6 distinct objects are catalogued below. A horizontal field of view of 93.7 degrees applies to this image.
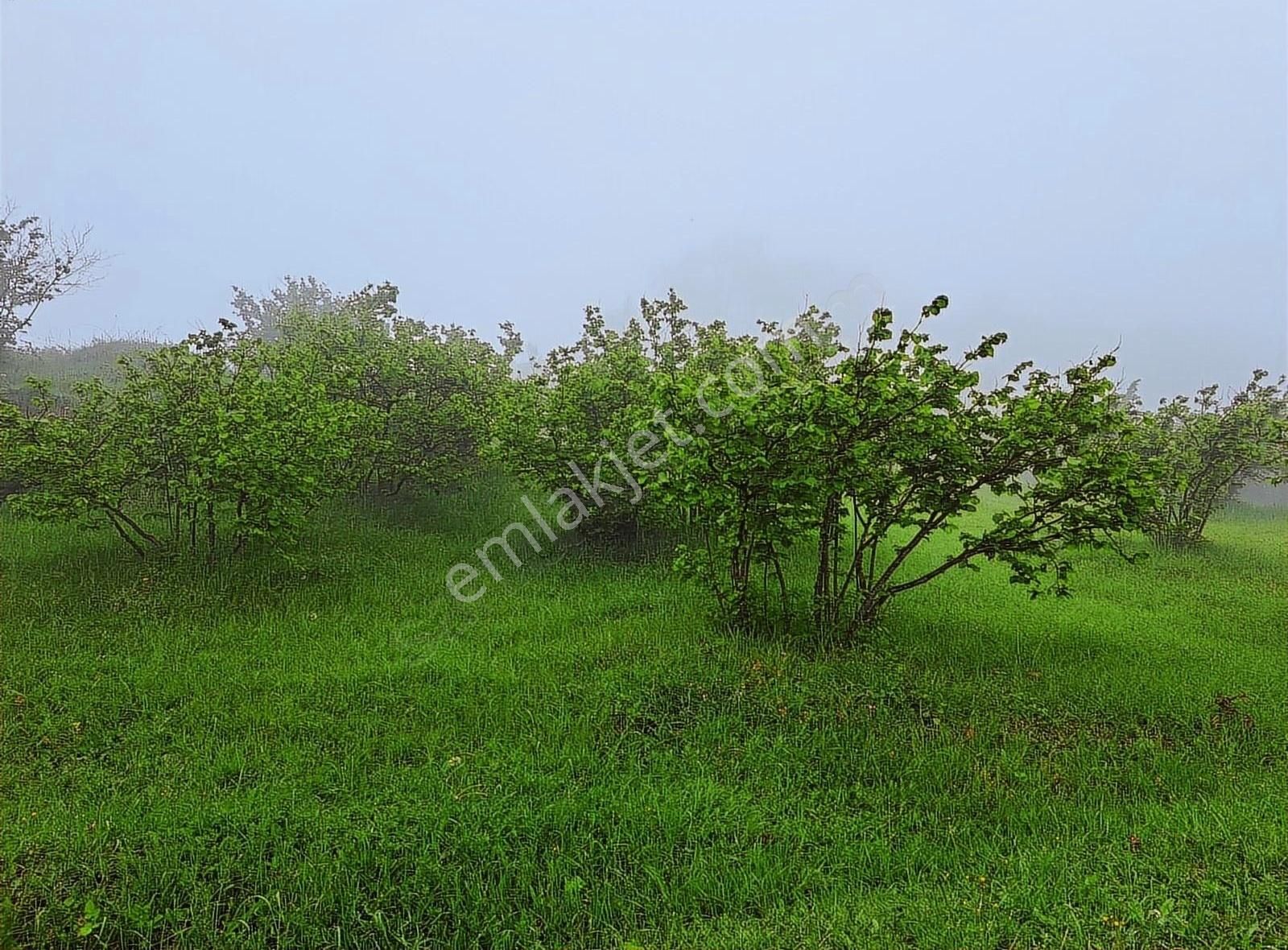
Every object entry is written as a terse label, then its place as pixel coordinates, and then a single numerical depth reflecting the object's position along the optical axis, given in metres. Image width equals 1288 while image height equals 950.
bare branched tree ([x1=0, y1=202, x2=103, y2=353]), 15.21
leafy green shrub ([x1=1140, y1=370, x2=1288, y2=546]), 10.50
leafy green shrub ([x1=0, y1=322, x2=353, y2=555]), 6.35
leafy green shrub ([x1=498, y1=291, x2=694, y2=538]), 8.27
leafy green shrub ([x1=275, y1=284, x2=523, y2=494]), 9.75
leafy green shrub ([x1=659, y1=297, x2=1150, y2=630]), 4.89
